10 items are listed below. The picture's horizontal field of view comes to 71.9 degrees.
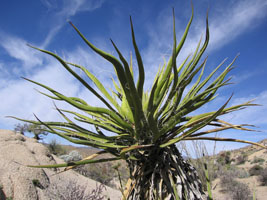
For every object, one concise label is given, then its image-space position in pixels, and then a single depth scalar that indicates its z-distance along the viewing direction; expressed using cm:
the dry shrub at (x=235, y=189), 884
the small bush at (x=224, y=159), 2157
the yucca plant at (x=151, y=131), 151
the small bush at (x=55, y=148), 1695
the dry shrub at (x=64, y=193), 492
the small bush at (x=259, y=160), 1903
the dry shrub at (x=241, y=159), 2181
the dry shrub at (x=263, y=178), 1226
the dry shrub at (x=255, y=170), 1439
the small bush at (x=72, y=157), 1402
